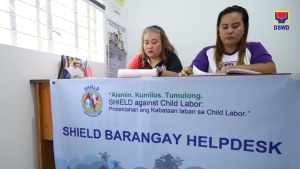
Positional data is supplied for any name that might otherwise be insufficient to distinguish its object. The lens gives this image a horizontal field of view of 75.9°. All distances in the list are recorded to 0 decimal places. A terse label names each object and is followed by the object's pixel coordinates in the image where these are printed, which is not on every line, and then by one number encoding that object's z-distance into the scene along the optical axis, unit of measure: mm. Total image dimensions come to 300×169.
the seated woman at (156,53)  1425
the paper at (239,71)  741
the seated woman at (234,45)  1101
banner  696
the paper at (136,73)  874
